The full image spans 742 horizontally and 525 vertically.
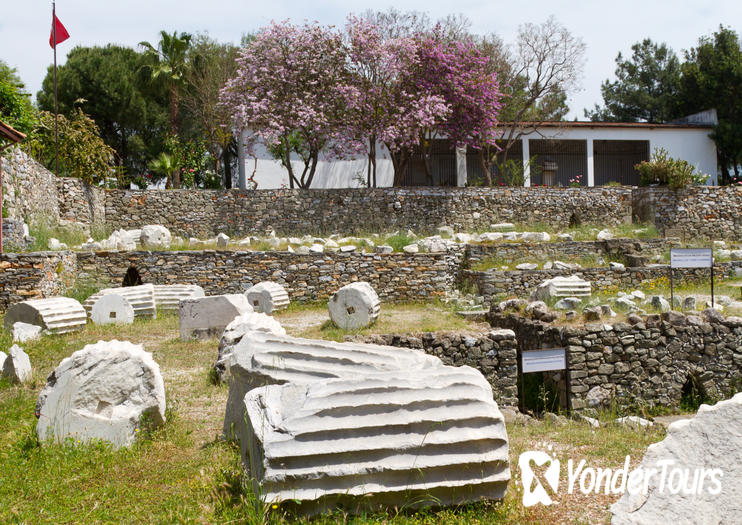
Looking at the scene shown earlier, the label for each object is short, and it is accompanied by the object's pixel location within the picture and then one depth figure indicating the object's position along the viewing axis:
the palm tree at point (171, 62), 27.47
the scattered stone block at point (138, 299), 11.94
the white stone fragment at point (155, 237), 15.71
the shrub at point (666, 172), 21.96
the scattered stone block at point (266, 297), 12.98
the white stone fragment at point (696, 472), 3.14
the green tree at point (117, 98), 29.23
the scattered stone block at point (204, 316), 9.70
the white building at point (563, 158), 24.62
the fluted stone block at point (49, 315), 9.91
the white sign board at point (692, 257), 9.66
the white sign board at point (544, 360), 7.17
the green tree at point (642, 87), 37.47
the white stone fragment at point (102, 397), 4.78
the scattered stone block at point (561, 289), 12.70
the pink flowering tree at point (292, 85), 19.95
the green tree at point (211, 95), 28.03
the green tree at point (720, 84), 30.53
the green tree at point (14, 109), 20.39
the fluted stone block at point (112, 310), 11.52
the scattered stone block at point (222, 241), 15.51
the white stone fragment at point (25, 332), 9.20
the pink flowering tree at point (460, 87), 21.06
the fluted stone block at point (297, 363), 4.72
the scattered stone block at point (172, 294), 12.84
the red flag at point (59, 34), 19.22
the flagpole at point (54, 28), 19.08
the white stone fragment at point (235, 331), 7.11
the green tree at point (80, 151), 19.02
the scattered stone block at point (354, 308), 11.16
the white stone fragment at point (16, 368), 6.73
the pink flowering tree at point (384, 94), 20.28
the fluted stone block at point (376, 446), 3.45
